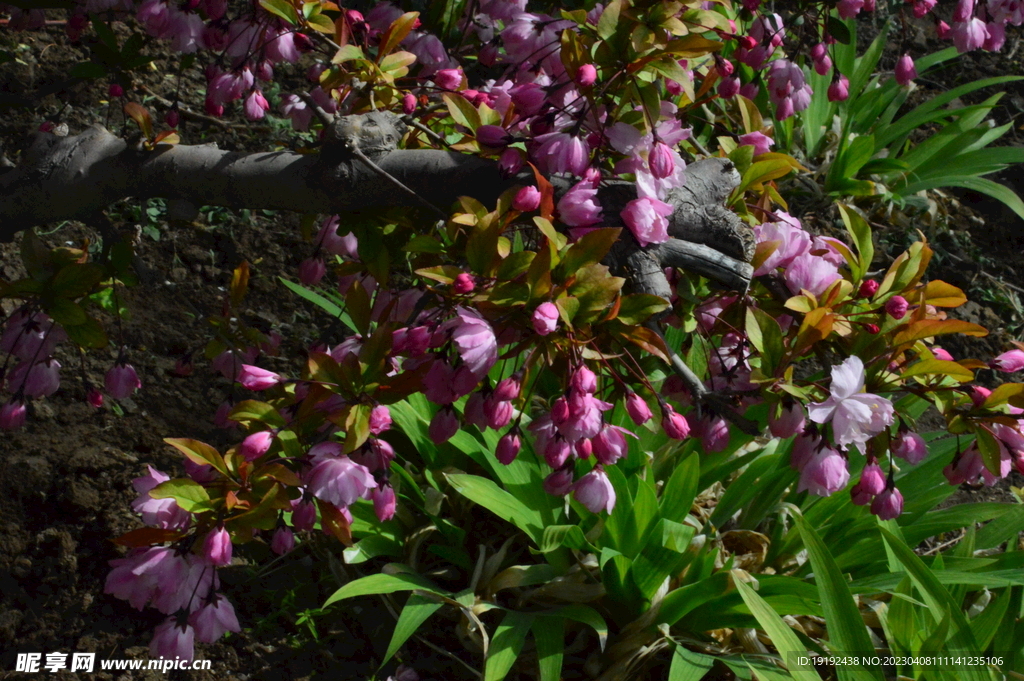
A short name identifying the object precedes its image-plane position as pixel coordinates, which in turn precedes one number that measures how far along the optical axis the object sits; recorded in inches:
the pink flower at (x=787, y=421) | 65.6
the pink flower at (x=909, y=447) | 66.5
